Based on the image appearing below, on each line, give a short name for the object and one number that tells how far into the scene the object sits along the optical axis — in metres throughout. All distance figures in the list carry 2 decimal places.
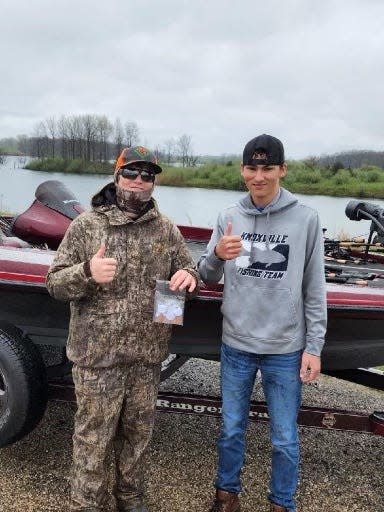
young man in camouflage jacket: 2.01
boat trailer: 2.59
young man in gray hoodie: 2.03
